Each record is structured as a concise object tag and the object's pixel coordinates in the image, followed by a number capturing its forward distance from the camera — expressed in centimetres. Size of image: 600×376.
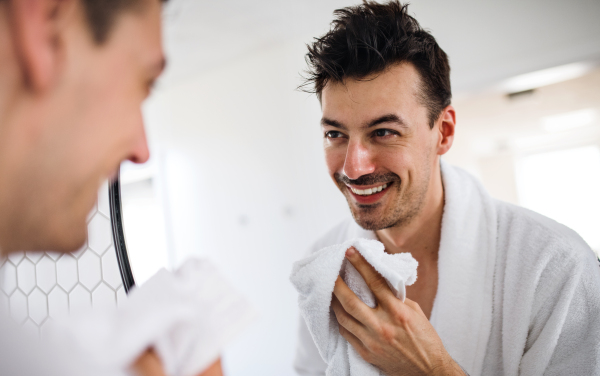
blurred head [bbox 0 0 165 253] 21
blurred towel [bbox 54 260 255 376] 22
